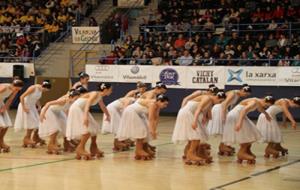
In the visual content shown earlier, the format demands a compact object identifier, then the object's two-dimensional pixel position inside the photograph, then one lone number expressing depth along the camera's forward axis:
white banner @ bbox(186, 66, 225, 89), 23.53
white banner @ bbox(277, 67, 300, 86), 22.53
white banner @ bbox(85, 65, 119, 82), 25.14
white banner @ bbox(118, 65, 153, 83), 24.62
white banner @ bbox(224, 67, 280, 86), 22.95
